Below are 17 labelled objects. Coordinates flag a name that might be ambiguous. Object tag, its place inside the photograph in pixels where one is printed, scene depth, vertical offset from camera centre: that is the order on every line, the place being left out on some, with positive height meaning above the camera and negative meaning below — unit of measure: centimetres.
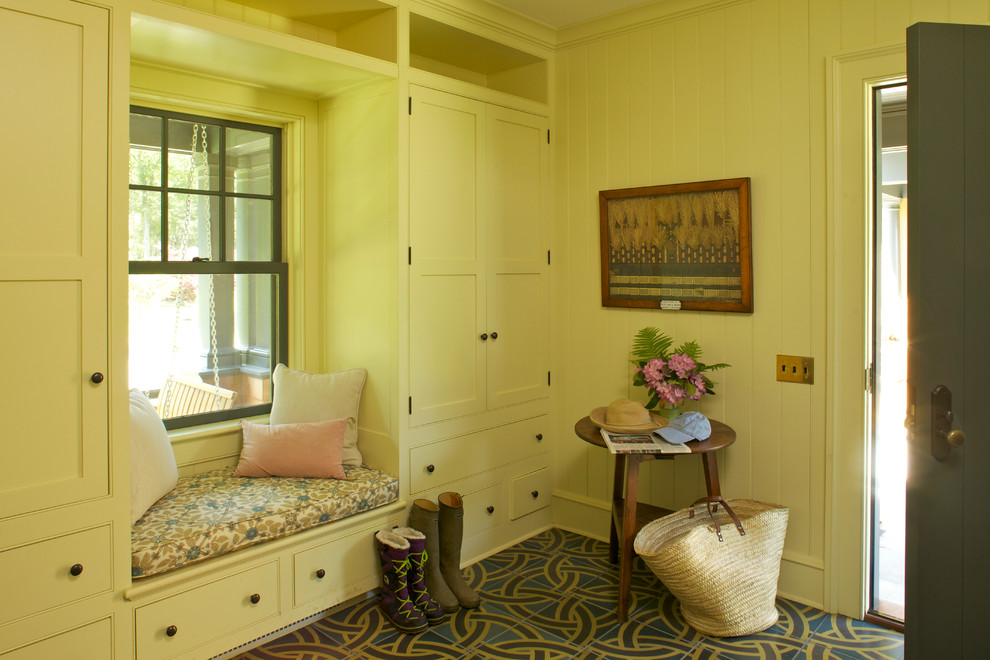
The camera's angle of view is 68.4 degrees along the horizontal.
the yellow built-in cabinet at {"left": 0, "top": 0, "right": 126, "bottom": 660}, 206 -2
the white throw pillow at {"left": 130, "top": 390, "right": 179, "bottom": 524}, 253 -47
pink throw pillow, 302 -51
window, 296 +27
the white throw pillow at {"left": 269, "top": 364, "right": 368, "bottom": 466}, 316 -30
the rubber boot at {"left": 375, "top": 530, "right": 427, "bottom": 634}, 278 -101
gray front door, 192 +5
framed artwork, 312 +37
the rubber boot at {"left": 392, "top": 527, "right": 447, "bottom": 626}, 285 -101
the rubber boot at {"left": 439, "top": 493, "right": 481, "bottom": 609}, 304 -89
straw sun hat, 303 -38
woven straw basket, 261 -87
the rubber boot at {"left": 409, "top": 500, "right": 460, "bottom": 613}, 294 -92
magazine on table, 278 -45
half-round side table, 285 -66
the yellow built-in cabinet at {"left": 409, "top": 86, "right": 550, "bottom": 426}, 318 +34
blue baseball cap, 284 -40
